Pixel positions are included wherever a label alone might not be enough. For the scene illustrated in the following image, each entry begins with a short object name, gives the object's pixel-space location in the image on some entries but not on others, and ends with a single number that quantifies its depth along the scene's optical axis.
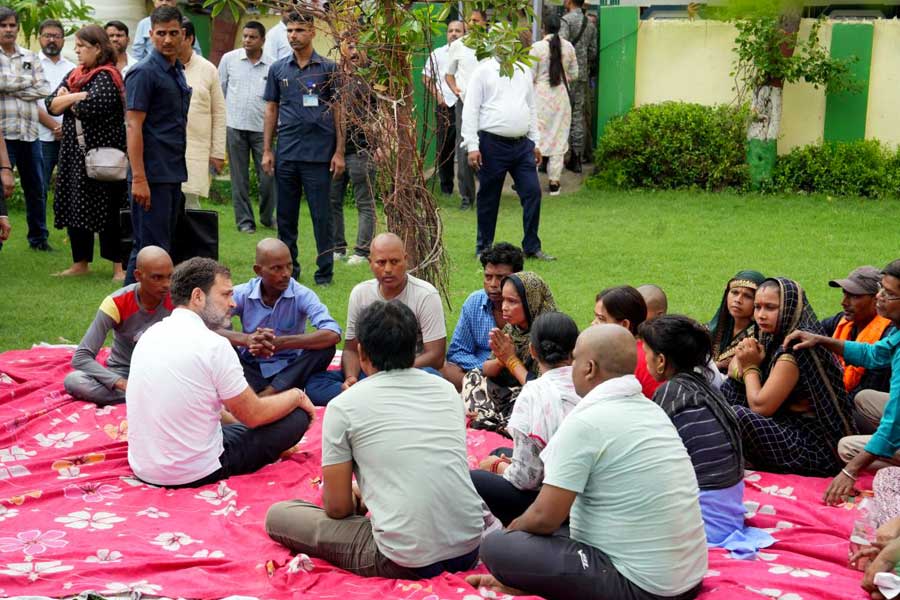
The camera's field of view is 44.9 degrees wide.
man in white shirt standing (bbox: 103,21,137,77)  9.57
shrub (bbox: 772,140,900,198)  12.62
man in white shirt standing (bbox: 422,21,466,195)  12.50
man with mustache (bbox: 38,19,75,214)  10.55
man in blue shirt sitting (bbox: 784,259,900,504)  4.69
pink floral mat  3.89
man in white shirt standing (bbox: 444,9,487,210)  12.26
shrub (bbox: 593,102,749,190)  13.04
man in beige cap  5.53
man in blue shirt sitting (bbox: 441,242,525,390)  6.21
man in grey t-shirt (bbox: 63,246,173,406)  5.89
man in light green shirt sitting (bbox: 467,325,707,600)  3.47
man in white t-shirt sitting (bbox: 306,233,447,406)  6.02
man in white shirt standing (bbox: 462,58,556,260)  9.77
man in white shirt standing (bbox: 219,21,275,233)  10.98
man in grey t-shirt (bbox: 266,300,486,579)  3.74
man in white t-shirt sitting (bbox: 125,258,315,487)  4.59
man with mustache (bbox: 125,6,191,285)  7.29
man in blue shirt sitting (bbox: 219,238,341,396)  6.14
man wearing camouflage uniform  13.47
